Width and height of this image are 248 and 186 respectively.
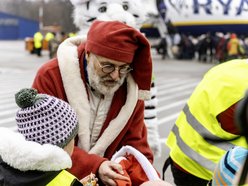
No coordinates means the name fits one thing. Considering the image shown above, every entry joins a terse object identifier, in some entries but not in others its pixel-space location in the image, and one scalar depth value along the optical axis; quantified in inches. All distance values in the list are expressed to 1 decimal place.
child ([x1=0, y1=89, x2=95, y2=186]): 77.1
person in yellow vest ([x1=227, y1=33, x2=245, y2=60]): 842.2
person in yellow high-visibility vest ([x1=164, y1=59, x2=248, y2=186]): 94.0
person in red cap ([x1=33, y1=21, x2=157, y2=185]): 96.7
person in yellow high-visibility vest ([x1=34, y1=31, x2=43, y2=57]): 1117.1
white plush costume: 166.9
